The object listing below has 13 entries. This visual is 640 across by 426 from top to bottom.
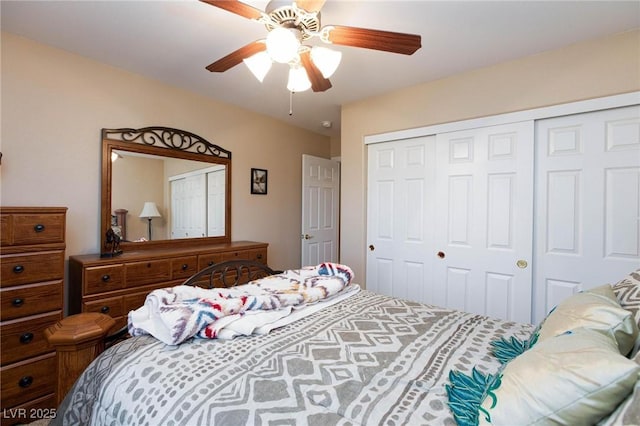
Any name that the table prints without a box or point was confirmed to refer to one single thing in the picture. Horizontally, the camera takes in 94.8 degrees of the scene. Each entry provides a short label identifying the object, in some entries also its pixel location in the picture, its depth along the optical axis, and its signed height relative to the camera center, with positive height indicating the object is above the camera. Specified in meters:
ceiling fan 1.40 +0.89
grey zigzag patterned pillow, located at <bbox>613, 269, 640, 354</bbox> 0.96 -0.29
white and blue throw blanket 1.15 -0.45
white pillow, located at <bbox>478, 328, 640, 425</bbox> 0.59 -0.38
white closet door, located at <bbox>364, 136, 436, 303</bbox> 2.89 -0.08
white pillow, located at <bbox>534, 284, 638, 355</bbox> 0.83 -0.32
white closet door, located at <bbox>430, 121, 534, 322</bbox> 2.38 -0.08
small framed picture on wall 3.67 +0.35
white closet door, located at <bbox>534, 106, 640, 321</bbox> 2.01 +0.07
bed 0.64 -0.54
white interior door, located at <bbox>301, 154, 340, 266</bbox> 4.01 -0.01
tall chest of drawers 1.75 -0.59
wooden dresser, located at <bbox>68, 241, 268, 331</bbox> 2.08 -0.53
